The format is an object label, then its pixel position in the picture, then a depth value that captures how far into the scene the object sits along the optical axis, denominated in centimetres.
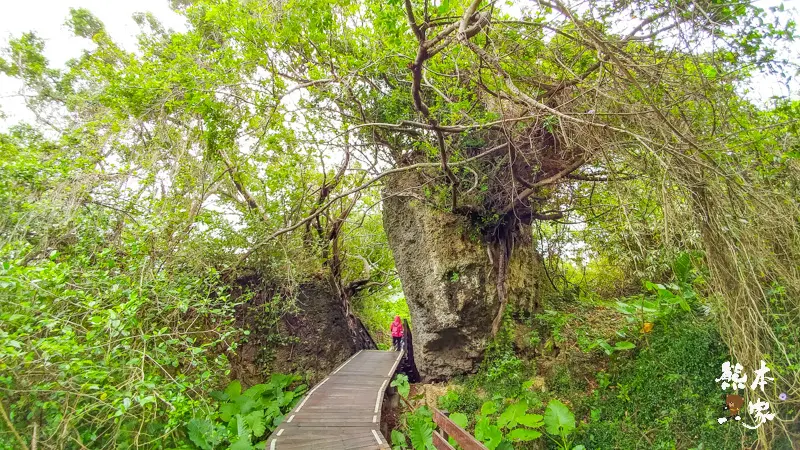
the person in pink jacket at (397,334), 1184
